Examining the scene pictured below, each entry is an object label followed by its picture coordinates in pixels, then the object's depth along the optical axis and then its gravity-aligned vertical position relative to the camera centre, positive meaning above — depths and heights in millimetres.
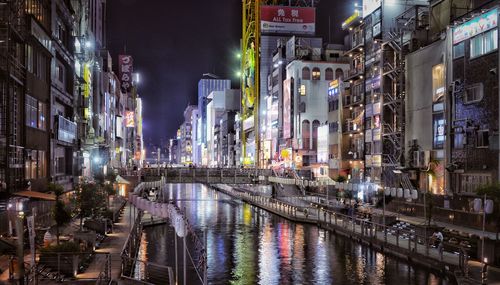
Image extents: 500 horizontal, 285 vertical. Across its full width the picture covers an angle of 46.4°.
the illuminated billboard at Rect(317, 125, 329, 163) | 102125 +1857
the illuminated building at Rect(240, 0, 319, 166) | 154375 +32255
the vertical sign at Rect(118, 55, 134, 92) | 177375 +26669
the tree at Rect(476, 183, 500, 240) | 37562 -2759
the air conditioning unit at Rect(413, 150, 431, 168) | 64094 -456
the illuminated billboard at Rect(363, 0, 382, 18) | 79375 +20670
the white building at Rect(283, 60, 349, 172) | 120438 +10313
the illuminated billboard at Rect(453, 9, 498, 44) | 50938 +11698
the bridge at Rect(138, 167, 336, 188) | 89125 -3365
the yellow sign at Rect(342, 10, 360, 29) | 88925 +20946
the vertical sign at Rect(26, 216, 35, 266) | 21422 -2676
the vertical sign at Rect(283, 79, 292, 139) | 123312 +10023
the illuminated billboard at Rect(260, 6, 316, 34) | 153750 +35715
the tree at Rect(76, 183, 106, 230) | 42719 -3281
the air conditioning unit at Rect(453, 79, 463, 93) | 56438 +6618
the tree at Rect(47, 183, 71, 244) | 34875 -3477
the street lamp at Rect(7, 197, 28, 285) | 19656 -3168
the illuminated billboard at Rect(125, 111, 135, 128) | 177775 +11283
